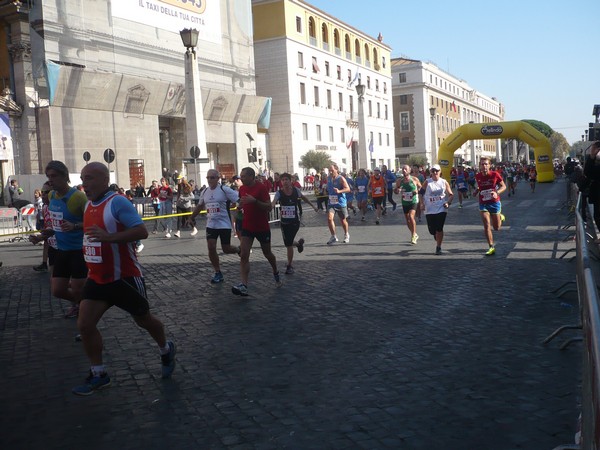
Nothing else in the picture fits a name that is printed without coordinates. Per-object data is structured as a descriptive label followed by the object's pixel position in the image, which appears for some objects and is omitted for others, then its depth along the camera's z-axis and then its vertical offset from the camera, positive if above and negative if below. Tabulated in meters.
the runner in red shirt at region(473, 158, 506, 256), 11.92 -0.16
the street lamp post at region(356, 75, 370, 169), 40.25 +2.99
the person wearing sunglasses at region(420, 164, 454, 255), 12.16 -0.36
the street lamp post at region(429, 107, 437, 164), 83.11 +4.49
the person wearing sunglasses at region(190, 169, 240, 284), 9.95 -0.25
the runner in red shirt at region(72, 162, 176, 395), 4.90 -0.47
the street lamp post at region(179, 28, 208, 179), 23.53 +3.38
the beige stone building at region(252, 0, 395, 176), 51.84 +9.57
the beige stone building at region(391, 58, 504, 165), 83.62 +10.64
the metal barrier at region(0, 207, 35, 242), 19.77 -0.48
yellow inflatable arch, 38.44 +2.72
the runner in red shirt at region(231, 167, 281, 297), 8.95 -0.26
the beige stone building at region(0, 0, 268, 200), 30.80 +6.34
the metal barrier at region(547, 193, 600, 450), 2.63 -0.90
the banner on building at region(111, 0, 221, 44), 34.69 +10.48
